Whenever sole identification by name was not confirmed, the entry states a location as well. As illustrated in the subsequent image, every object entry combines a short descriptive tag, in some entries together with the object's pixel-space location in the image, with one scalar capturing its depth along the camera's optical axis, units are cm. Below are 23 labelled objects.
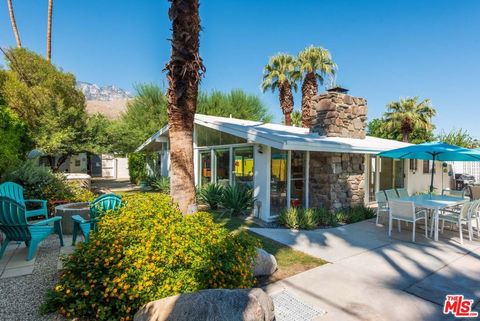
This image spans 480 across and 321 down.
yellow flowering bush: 302
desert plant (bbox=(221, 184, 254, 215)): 894
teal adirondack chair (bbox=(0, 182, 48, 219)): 599
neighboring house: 2933
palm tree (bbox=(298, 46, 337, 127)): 1873
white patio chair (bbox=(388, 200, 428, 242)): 634
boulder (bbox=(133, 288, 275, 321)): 238
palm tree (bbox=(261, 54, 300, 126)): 2042
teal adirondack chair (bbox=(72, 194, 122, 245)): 520
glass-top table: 639
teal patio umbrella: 707
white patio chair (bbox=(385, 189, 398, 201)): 835
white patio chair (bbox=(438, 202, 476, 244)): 627
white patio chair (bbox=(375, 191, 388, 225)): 808
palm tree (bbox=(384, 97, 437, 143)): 2059
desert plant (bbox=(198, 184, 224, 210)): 991
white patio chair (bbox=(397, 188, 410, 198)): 875
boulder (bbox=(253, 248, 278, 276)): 426
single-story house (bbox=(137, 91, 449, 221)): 852
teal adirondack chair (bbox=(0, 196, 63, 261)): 463
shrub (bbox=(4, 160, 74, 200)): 850
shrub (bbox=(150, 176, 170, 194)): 1333
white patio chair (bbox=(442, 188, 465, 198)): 927
